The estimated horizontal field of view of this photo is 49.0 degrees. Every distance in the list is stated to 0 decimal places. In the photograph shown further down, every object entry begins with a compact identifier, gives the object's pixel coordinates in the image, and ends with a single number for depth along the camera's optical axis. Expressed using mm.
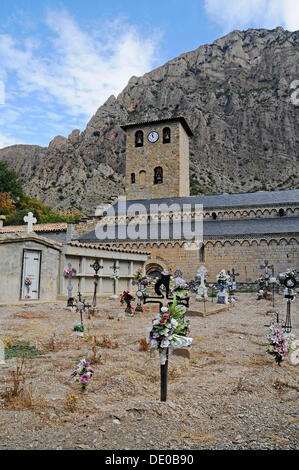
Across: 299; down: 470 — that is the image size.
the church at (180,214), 23969
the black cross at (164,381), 4086
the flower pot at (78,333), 7825
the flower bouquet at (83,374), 4393
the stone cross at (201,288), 16389
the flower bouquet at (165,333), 4051
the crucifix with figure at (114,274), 17259
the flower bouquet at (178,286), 6629
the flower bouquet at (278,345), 5902
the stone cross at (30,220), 15945
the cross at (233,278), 20538
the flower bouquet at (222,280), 15930
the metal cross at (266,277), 19547
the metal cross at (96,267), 13531
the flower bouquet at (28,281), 13469
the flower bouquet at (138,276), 13883
